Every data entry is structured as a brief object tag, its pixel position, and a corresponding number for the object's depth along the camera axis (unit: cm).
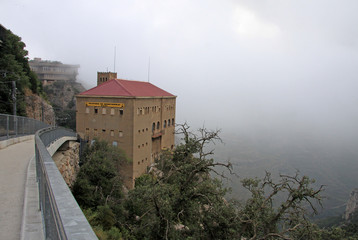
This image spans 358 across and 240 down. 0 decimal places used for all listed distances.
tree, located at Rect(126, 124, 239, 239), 1617
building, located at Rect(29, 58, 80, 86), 11729
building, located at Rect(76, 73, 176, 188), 4253
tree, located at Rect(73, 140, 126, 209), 2973
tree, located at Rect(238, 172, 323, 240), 1555
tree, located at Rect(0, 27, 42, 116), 4075
